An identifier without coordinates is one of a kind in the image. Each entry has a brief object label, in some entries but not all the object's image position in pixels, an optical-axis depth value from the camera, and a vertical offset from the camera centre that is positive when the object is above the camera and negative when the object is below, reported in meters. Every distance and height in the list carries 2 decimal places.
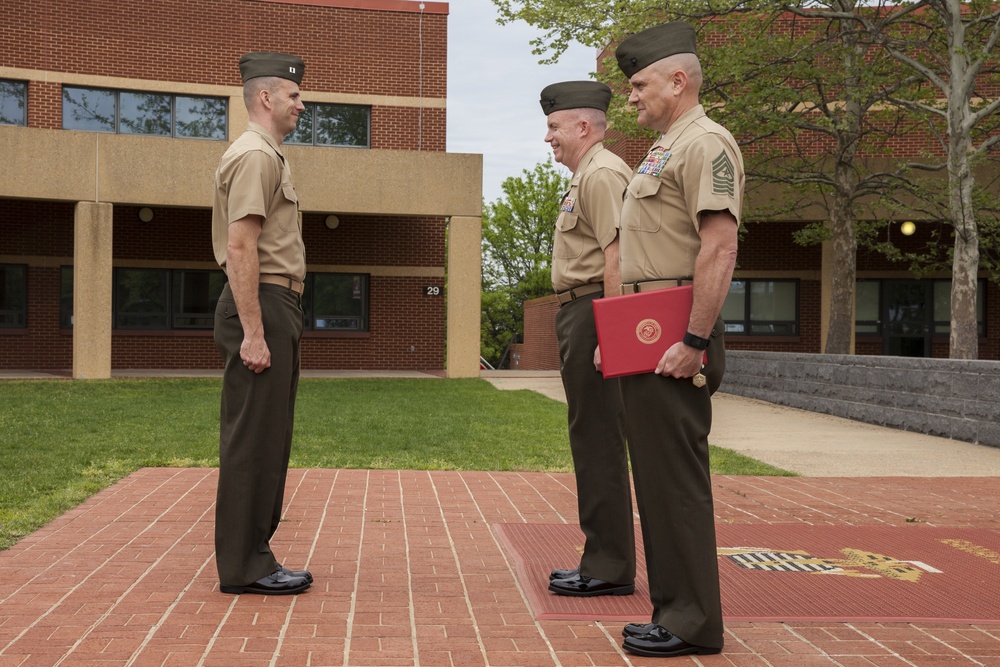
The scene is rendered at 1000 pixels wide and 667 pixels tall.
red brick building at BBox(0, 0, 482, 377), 21.94 +2.90
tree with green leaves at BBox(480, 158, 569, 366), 52.34 +3.76
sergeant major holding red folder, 3.83 -0.14
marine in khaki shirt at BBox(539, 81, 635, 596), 4.85 -0.36
